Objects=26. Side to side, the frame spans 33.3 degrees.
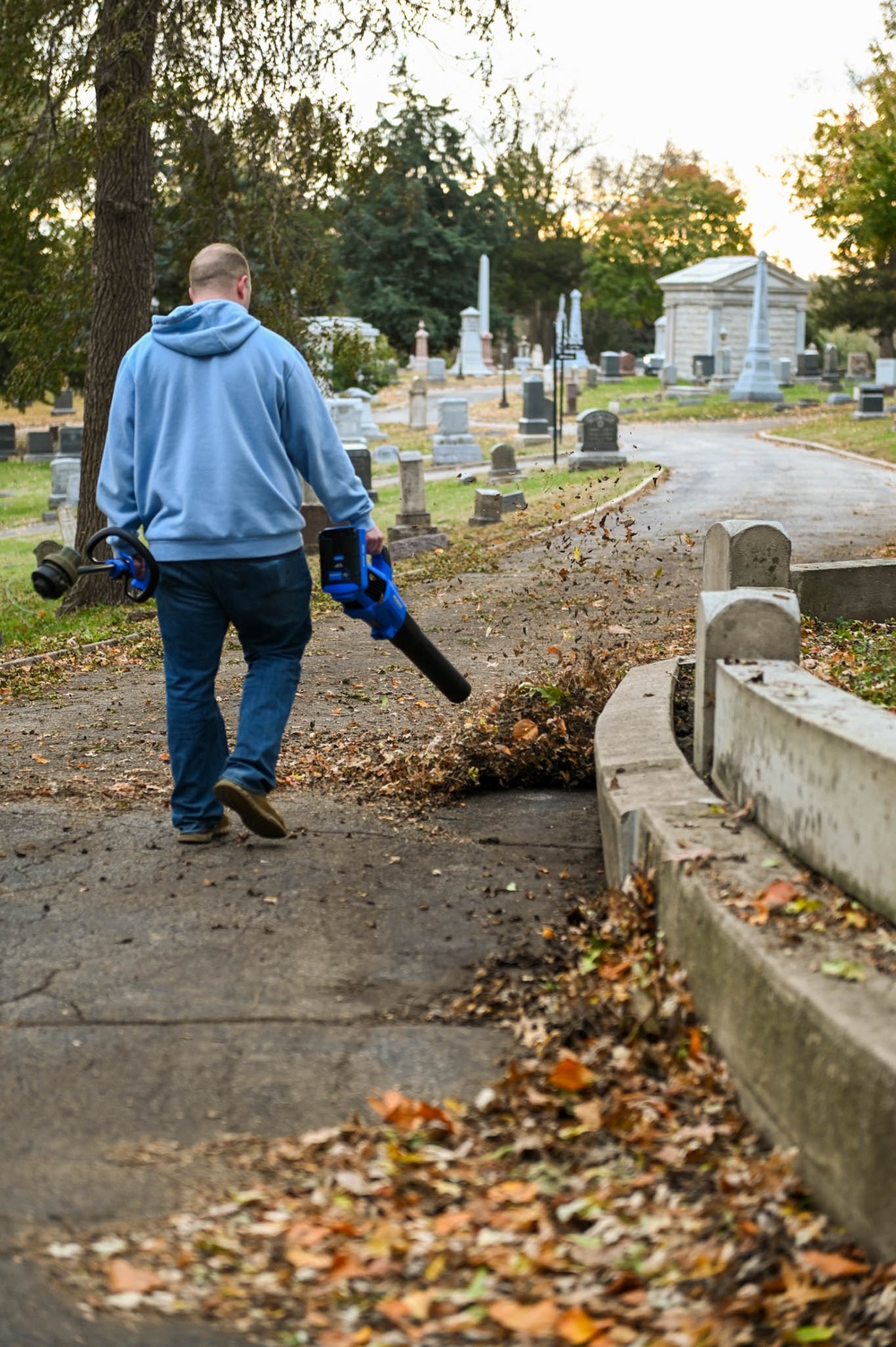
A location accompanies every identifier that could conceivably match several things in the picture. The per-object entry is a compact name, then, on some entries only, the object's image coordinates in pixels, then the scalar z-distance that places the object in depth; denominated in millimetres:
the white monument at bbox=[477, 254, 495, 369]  55441
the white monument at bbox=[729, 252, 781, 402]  39438
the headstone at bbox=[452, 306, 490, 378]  55094
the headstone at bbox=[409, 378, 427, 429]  37375
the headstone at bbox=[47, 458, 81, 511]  26031
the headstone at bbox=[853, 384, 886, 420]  33812
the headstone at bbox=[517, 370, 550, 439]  31578
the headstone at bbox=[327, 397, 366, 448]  30906
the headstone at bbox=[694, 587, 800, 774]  4582
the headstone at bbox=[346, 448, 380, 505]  20625
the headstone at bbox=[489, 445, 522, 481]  23969
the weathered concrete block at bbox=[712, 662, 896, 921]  3285
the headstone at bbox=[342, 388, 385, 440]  34781
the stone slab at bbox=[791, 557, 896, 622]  7945
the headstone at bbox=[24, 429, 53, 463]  36219
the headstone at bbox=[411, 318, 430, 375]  53000
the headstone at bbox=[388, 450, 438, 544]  18047
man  4961
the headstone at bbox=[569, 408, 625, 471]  23250
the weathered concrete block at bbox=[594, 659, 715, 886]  4309
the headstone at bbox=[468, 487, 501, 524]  18594
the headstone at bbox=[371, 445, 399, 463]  30641
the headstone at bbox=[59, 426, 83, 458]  33281
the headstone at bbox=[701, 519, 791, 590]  5984
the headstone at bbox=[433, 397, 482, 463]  29250
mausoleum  51781
